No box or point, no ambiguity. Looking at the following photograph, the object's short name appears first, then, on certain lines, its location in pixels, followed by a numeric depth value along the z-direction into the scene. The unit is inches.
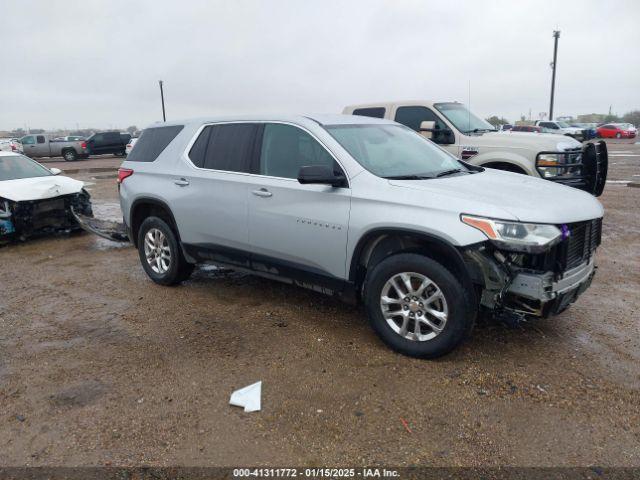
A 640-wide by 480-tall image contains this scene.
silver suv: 135.8
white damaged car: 311.4
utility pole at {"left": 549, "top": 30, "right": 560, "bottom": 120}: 1535.4
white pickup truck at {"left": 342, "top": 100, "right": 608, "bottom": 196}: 267.4
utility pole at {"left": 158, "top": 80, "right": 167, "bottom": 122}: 1908.2
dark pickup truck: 1196.5
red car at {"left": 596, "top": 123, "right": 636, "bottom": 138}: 1625.2
